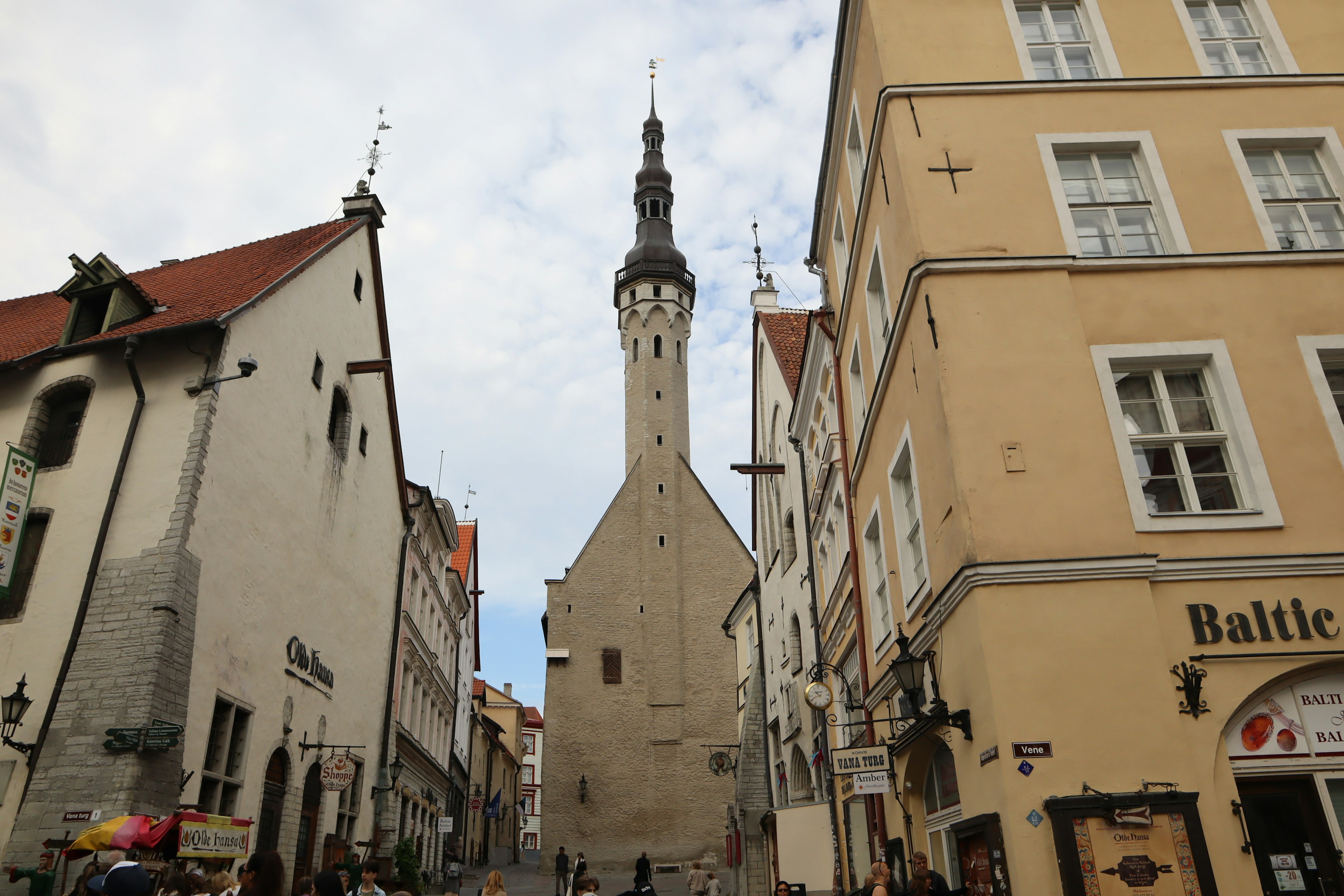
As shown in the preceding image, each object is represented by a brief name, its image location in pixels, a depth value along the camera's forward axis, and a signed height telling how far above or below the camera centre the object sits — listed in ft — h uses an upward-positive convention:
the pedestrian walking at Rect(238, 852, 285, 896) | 18.12 +0.42
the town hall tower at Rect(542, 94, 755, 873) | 120.06 +27.73
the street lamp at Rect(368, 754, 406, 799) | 69.67 +8.63
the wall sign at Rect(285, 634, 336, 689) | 52.47 +12.49
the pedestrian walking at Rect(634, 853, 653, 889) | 61.41 +1.33
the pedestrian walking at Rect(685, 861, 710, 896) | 66.44 +0.47
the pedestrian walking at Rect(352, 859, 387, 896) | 31.07 +0.55
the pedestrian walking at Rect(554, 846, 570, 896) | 77.41 +1.64
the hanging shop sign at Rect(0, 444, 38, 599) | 38.99 +15.41
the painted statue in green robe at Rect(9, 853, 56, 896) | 32.96 +0.93
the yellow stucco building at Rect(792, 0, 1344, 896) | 23.70 +12.25
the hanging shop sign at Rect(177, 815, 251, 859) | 32.68 +2.09
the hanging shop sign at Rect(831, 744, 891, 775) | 32.81 +3.95
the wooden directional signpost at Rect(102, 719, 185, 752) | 35.60 +5.77
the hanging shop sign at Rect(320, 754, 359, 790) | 48.21 +5.83
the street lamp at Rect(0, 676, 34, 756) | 36.09 +6.74
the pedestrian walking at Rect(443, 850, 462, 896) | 78.07 +1.46
